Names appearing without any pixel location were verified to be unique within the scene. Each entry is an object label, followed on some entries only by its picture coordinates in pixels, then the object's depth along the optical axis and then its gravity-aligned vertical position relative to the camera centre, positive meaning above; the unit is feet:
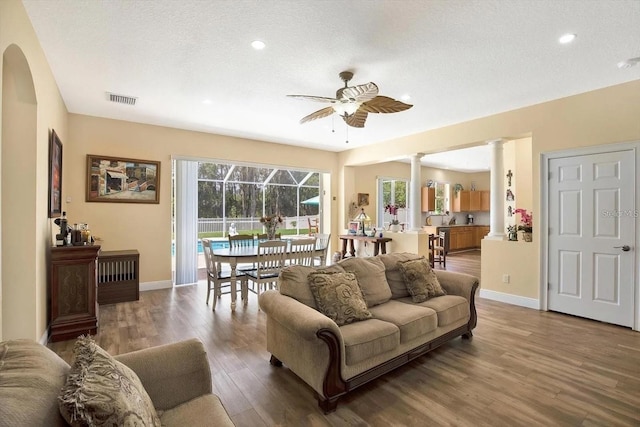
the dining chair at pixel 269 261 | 13.83 -2.13
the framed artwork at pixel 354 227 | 23.70 -1.02
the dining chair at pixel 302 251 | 14.89 -1.80
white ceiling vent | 13.40 +4.96
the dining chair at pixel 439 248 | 24.11 -2.71
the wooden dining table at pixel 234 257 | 13.60 -1.89
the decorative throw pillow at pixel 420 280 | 10.46 -2.27
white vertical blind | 19.03 -0.49
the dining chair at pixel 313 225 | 29.04 -1.10
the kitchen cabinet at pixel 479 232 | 35.96 -2.08
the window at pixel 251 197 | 29.27 +1.51
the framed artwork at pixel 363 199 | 27.24 +1.25
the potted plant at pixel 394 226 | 22.18 -0.89
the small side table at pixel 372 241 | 21.18 -1.96
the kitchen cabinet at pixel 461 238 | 33.36 -2.60
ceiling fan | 9.69 +3.69
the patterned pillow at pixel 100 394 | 3.10 -1.91
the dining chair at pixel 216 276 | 14.25 -2.90
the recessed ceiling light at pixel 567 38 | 8.72 +4.91
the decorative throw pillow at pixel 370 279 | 9.91 -2.11
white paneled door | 12.14 -0.88
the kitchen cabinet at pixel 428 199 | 33.22 +1.53
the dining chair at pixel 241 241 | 16.47 -1.50
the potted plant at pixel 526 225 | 14.96 -0.55
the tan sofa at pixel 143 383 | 3.01 -2.30
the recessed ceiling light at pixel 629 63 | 10.06 +4.88
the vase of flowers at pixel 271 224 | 16.34 -0.56
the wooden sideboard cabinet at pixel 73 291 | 11.14 -2.85
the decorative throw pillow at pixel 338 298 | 8.36 -2.30
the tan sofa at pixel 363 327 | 7.12 -2.99
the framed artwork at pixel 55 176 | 11.22 +1.40
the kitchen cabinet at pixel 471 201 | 36.17 +1.46
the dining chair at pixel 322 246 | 16.07 -1.74
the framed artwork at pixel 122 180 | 16.20 +1.76
